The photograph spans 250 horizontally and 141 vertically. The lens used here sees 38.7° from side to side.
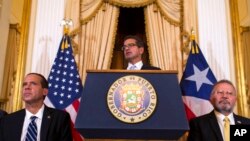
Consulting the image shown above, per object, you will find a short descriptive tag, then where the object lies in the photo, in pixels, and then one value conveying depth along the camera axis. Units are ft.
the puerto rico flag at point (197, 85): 15.93
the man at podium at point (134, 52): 12.50
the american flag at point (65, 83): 15.71
